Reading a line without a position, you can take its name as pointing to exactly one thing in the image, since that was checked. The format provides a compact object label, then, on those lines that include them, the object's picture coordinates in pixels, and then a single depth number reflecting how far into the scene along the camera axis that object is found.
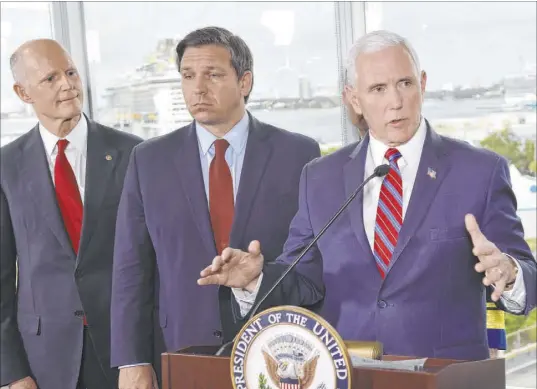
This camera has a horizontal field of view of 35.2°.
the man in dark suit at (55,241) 3.06
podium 1.50
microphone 1.85
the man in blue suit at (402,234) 2.08
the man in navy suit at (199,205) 2.74
